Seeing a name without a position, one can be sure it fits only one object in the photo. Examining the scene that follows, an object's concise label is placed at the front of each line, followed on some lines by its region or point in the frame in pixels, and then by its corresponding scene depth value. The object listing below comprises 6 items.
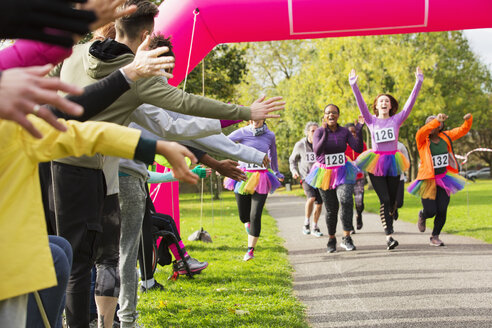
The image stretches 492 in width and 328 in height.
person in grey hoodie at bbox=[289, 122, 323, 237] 12.28
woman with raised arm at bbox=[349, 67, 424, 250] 9.60
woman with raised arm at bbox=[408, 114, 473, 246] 9.73
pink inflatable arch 6.90
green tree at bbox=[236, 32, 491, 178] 34.91
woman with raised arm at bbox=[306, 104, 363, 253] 9.55
